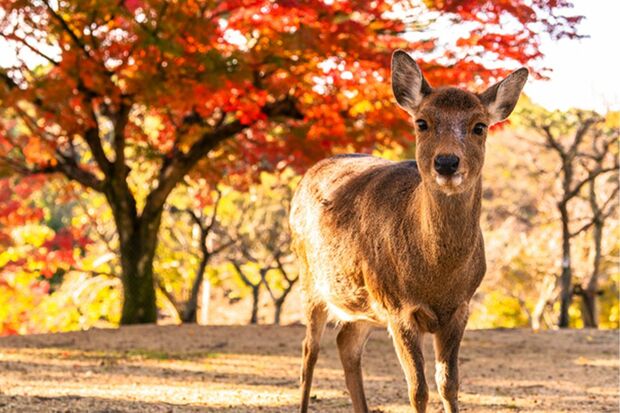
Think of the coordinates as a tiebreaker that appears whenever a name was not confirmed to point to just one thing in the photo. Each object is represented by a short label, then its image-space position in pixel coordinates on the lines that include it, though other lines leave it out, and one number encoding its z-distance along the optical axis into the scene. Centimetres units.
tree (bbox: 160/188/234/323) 1694
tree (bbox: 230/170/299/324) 1930
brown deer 455
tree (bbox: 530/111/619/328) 1625
